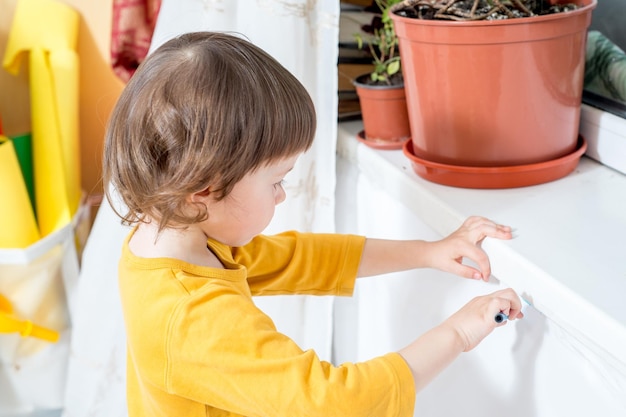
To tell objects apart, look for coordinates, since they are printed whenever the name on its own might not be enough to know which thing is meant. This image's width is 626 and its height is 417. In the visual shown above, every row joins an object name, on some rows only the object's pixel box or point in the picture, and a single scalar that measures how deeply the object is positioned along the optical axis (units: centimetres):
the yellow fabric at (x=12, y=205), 130
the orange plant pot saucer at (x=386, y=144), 112
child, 68
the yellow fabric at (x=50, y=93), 136
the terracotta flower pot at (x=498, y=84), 86
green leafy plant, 112
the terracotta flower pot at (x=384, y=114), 110
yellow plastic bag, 134
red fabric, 134
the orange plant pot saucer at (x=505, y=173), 92
